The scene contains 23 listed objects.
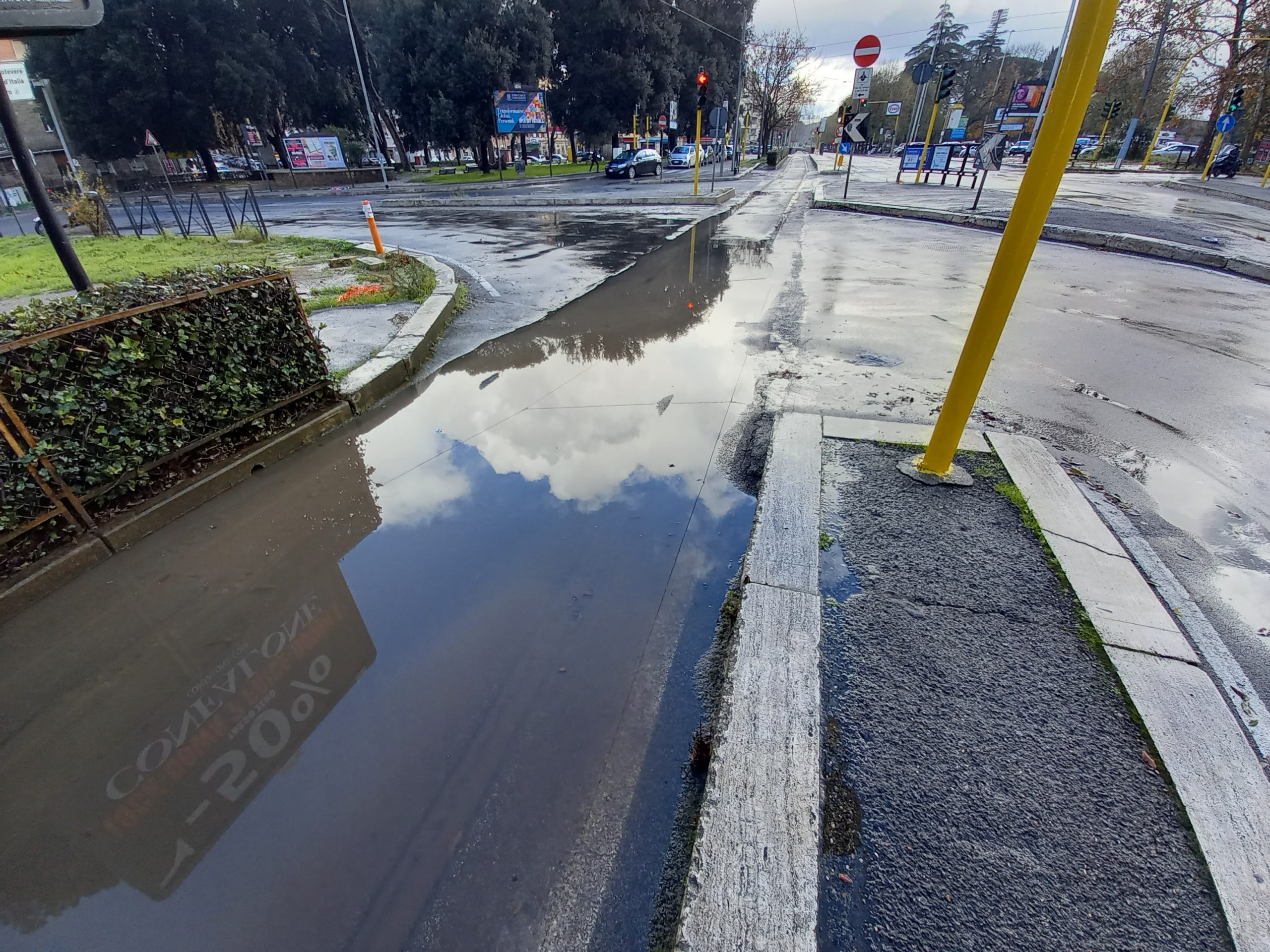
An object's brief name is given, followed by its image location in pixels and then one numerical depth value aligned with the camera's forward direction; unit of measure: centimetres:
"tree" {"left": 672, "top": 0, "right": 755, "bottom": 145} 4012
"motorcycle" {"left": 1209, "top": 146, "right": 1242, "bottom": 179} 2631
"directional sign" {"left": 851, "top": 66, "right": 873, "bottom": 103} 1648
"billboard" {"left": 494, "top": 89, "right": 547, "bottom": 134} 2752
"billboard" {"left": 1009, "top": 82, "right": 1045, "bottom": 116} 2798
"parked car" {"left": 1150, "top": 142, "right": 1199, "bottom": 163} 3638
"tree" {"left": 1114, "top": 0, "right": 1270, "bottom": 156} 2488
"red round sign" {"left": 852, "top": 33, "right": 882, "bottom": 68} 1488
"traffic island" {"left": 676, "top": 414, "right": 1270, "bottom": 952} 154
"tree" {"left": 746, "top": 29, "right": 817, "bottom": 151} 5538
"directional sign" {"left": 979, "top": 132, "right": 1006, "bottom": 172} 1466
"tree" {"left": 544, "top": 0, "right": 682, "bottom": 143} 3375
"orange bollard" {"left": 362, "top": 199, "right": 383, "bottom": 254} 1023
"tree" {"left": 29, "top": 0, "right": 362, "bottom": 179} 2875
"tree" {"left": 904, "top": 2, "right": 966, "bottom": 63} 6888
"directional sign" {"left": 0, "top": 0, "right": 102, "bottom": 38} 411
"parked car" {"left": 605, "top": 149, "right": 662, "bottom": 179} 2975
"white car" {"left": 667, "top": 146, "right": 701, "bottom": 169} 4044
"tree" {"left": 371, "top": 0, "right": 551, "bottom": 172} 2909
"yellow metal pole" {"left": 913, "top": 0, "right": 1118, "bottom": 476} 242
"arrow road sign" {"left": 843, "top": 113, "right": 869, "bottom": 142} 1803
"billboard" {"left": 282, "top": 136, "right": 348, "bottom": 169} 2997
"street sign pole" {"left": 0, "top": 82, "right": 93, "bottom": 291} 565
